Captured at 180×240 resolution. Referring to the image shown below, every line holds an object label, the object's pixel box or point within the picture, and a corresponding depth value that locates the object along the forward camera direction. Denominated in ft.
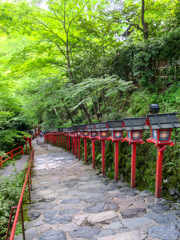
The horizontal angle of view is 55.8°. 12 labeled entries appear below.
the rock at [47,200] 17.81
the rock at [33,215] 14.20
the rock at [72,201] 16.70
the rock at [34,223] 12.88
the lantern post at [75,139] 41.71
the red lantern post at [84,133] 34.49
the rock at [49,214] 14.14
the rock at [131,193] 16.67
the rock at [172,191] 14.22
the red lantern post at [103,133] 24.34
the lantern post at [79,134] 39.63
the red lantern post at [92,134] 29.02
